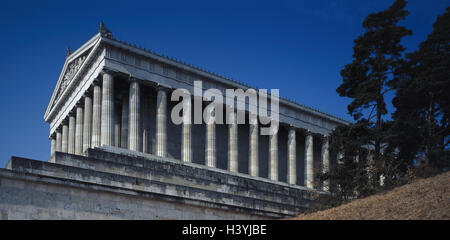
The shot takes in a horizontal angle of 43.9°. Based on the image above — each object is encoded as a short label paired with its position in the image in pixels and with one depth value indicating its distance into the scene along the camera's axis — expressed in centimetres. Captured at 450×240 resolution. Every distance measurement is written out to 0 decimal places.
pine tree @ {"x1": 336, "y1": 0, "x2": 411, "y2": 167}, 3712
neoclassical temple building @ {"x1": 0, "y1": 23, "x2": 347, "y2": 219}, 2755
